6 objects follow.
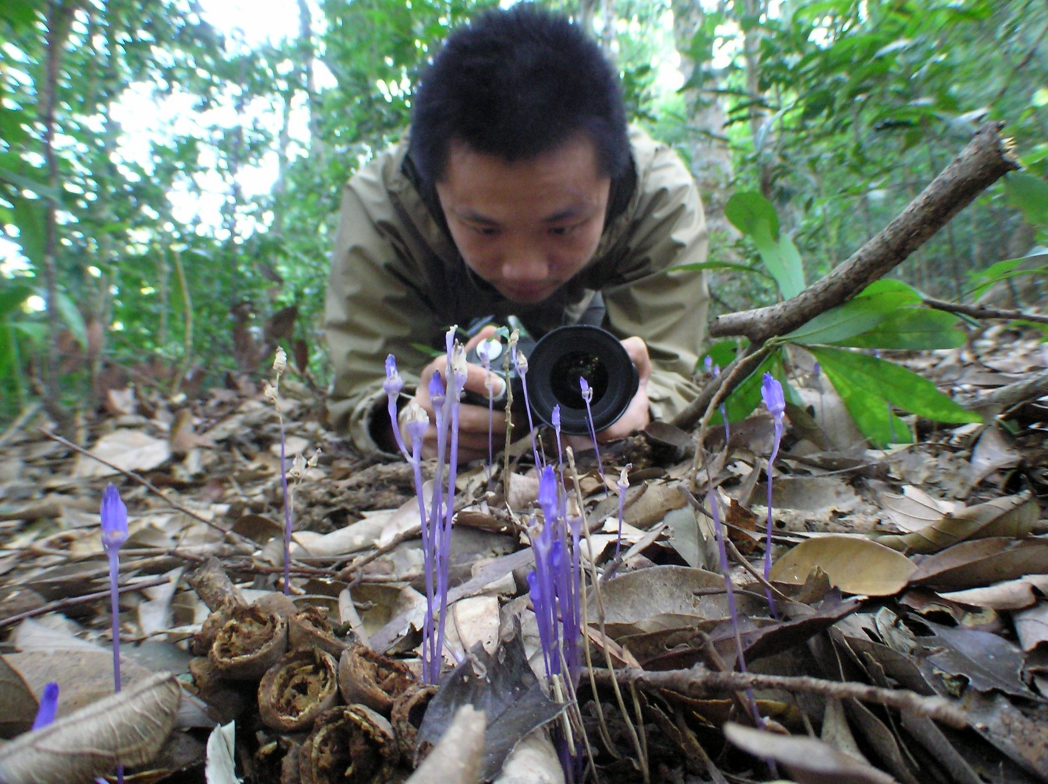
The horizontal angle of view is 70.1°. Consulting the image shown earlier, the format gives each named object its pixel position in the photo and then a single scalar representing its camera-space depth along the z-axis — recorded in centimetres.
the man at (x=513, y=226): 50
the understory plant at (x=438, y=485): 20
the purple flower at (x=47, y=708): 15
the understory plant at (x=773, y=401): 22
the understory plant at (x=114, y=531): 17
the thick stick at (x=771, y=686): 12
